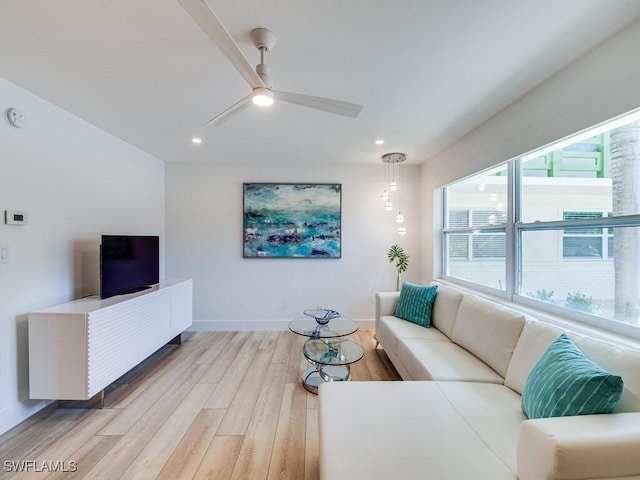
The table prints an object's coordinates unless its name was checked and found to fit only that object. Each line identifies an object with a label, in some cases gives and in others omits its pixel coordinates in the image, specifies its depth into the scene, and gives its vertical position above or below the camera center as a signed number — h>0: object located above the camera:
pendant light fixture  4.15 +0.88
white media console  2.08 -0.86
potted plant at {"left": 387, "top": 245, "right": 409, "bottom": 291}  3.97 -0.29
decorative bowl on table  2.84 -0.84
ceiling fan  1.05 +0.83
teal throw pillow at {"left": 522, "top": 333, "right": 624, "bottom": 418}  1.13 -0.65
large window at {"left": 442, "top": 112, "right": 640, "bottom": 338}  1.63 +0.09
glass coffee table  2.41 -1.06
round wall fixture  2.01 +0.89
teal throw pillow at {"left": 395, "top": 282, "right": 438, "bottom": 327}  2.93 -0.72
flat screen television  2.56 -0.27
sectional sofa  0.97 -0.92
